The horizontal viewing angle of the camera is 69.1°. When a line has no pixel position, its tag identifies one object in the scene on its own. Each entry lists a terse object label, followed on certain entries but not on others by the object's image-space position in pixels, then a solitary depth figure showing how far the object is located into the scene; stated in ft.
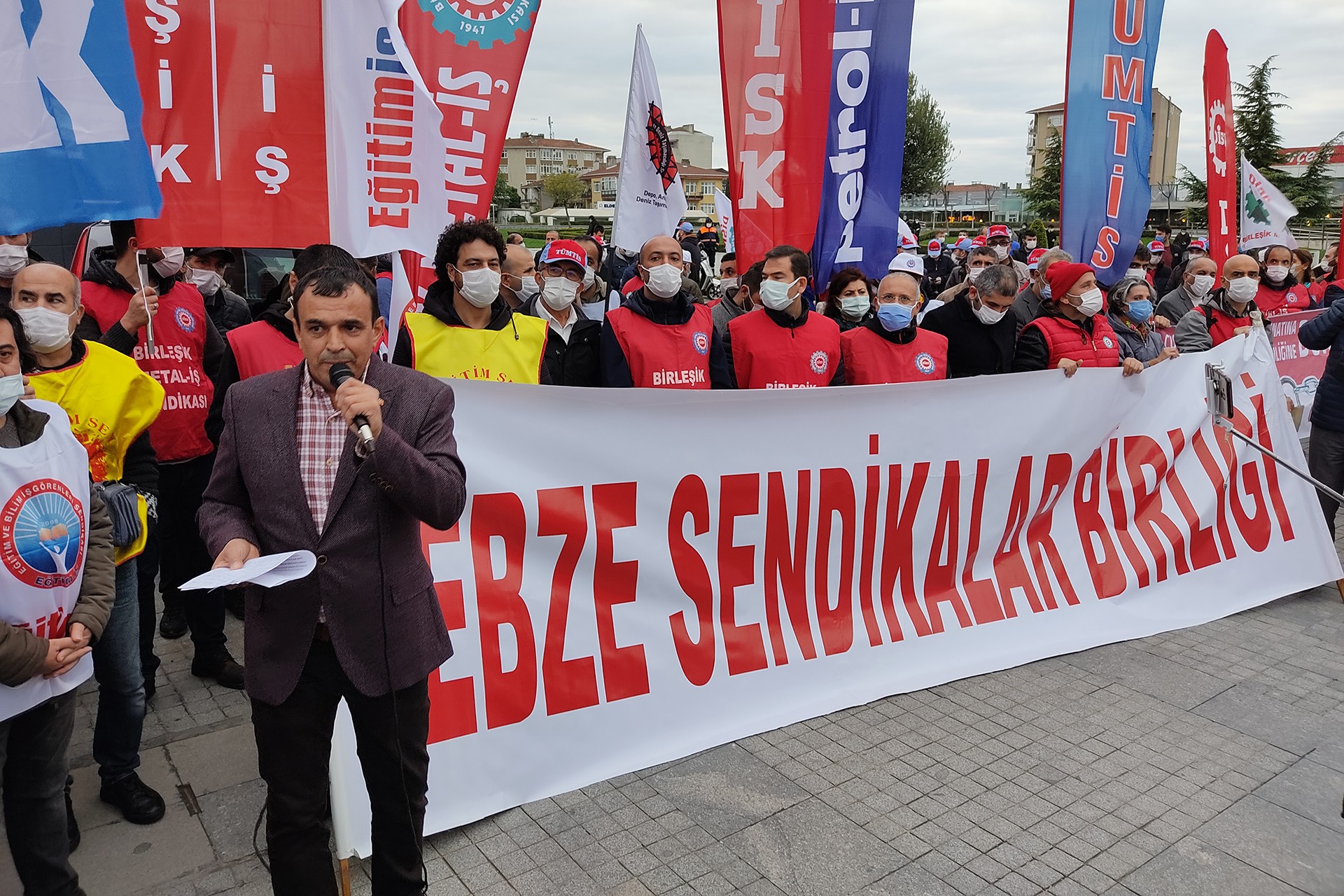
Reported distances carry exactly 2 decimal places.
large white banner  11.77
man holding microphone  7.82
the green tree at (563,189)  333.62
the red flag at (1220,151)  25.04
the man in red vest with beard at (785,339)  15.98
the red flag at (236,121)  12.16
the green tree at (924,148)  192.85
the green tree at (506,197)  281.13
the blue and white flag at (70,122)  10.33
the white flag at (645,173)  18.97
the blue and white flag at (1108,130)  19.63
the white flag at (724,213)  40.41
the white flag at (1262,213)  31.89
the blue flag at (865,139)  16.66
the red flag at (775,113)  16.08
